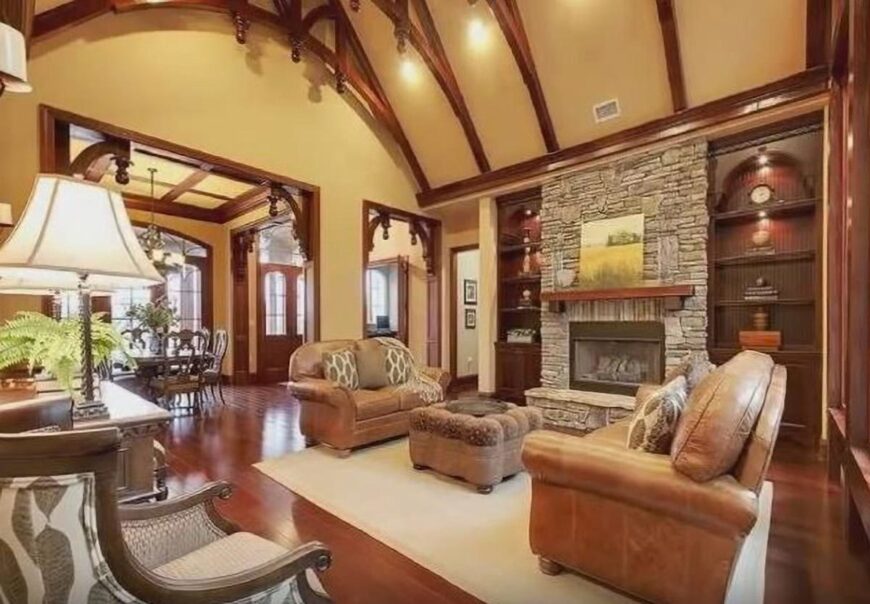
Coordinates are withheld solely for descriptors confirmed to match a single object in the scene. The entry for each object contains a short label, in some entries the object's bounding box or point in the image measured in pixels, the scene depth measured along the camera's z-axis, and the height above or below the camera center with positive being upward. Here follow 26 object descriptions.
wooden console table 1.67 -0.56
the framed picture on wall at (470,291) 8.16 +0.11
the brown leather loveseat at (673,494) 1.65 -0.77
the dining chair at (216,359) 6.08 -0.82
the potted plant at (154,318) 5.78 -0.23
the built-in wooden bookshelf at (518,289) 6.46 +0.12
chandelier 6.00 +0.65
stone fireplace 4.76 -0.06
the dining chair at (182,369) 5.34 -0.87
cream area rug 2.04 -1.32
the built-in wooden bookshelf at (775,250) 4.25 +0.45
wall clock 4.62 +1.03
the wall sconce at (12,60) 1.95 +1.06
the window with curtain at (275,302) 8.90 -0.07
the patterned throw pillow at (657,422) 1.94 -0.55
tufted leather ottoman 3.10 -1.01
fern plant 1.67 -0.16
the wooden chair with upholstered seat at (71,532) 0.75 -0.40
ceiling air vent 5.07 +2.10
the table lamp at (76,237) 1.36 +0.20
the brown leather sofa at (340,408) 3.91 -0.99
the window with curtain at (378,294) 10.84 +0.09
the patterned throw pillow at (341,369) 4.28 -0.68
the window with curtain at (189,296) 8.53 +0.06
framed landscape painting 5.18 +0.51
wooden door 8.68 -0.44
